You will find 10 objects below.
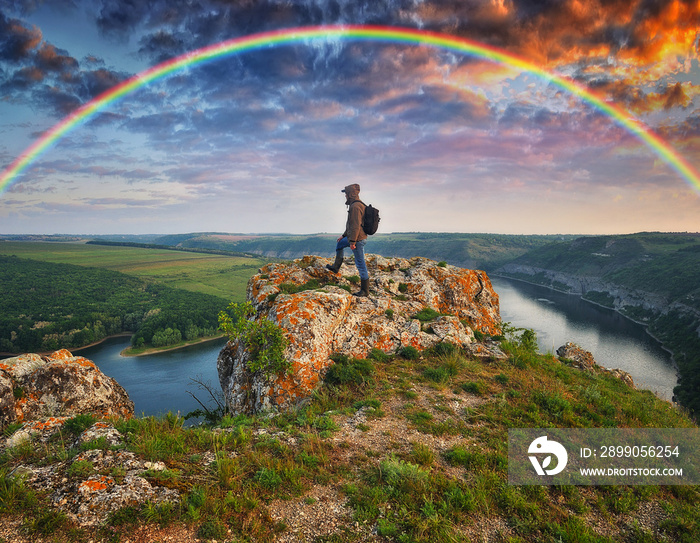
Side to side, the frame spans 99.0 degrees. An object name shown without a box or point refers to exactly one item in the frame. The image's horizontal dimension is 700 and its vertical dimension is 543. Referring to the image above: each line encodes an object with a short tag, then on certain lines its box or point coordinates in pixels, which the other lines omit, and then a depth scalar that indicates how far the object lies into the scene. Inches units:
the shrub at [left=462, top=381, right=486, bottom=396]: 322.3
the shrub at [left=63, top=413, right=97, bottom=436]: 219.9
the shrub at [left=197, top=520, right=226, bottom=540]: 145.9
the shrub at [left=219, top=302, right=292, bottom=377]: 342.3
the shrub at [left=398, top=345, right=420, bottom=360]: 406.6
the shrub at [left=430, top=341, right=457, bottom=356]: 414.0
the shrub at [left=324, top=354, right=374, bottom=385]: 347.6
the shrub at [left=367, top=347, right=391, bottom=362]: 400.3
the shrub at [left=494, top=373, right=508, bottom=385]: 346.2
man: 423.8
